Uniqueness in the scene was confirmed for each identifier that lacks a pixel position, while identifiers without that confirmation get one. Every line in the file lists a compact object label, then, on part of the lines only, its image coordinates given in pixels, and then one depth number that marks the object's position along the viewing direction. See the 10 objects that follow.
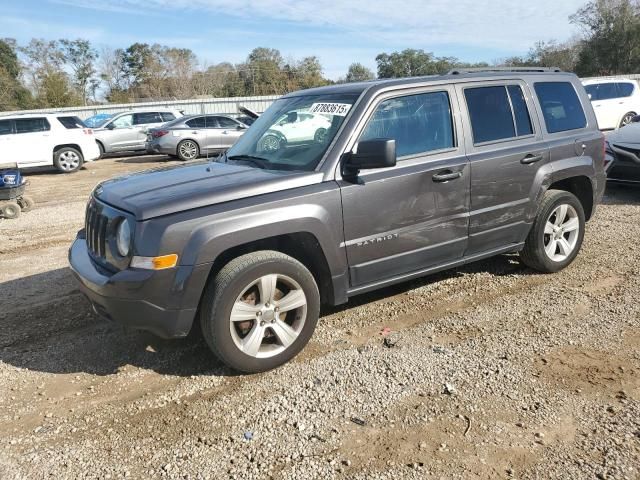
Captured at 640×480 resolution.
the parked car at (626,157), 8.05
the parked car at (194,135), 16.69
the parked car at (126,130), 19.03
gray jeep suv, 3.18
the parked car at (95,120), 20.14
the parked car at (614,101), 14.93
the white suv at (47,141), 14.03
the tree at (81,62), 59.10
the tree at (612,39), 44.25
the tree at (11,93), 43.59
